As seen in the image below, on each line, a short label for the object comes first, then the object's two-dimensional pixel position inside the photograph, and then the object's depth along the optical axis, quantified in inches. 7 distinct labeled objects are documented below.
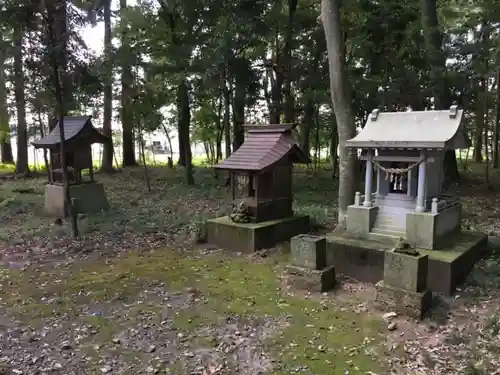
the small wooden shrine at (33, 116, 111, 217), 487.5
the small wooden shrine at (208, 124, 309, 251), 368.8
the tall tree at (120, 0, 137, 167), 609.9
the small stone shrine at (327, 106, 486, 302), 278.4
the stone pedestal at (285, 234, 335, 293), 272.5
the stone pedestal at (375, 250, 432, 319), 233.0
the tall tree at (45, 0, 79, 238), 362.3
